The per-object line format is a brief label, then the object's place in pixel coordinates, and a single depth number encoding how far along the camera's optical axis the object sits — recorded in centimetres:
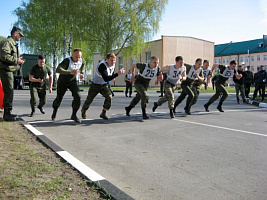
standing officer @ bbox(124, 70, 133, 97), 1845
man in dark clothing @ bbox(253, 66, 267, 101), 1558
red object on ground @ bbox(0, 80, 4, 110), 783
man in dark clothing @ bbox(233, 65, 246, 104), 1398
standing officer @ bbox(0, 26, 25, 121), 659
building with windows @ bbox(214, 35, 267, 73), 7669
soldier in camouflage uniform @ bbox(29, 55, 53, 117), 838
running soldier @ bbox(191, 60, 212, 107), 980
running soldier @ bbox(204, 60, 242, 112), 1023
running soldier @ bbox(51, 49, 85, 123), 723
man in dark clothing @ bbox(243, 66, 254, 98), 1572
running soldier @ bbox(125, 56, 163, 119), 807
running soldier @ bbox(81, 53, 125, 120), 730
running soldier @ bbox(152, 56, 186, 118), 842
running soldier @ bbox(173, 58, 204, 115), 933
